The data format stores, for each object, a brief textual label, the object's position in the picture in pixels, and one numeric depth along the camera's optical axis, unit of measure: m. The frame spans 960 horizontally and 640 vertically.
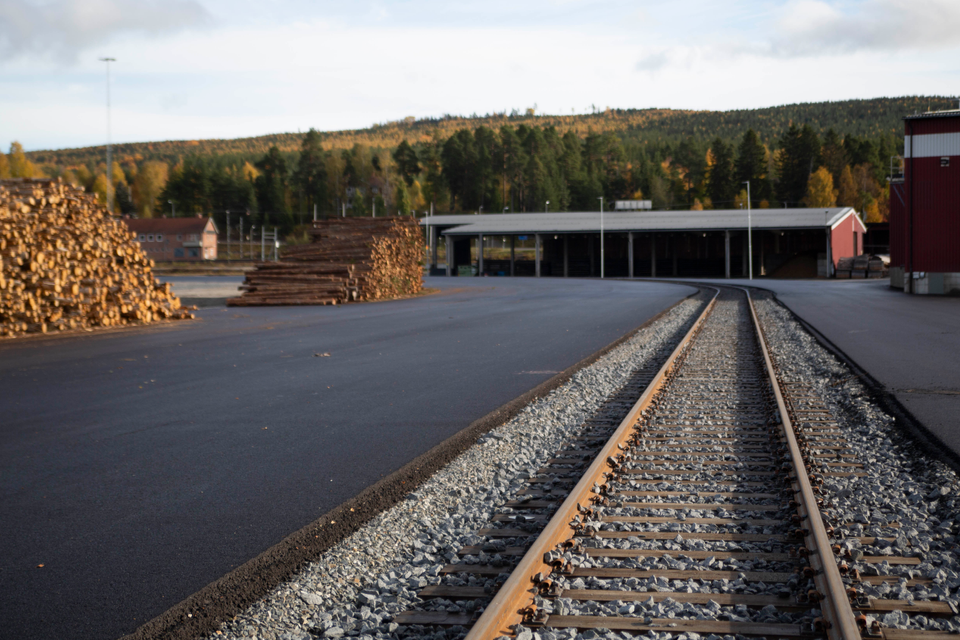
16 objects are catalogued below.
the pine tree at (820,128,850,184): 137.00
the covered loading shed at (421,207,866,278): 66.06
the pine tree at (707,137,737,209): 139.12
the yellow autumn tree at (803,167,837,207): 126.12
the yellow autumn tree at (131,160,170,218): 180.75
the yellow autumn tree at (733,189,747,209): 136.50
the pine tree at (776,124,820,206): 134.00
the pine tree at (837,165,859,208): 134.75
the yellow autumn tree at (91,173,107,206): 173.99
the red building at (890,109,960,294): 32.78
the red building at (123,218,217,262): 126.12
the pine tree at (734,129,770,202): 134.75
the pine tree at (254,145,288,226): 160.38
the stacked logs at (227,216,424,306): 31.11
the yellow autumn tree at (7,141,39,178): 174.62
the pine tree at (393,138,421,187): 179.38
